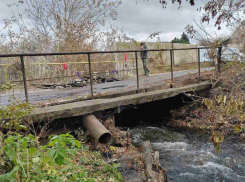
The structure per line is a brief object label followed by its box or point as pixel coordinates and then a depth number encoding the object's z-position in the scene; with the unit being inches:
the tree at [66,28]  530.1
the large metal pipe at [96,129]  169.3
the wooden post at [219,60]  324.9
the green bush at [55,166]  89.6
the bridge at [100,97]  178.1
